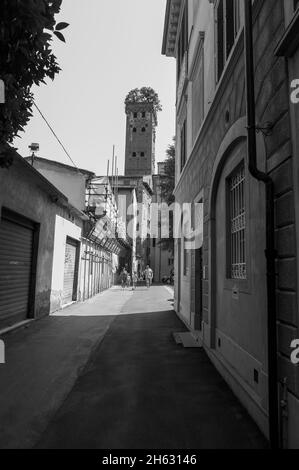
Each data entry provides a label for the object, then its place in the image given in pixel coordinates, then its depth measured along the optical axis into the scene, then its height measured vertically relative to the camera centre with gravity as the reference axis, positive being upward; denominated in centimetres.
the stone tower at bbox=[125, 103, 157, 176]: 6462 +2573
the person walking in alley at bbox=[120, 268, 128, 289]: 2919 +1
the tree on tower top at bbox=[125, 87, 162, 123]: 6869 +3552
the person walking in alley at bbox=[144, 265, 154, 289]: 2896 +14
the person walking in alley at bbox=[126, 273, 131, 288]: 3009 -50
